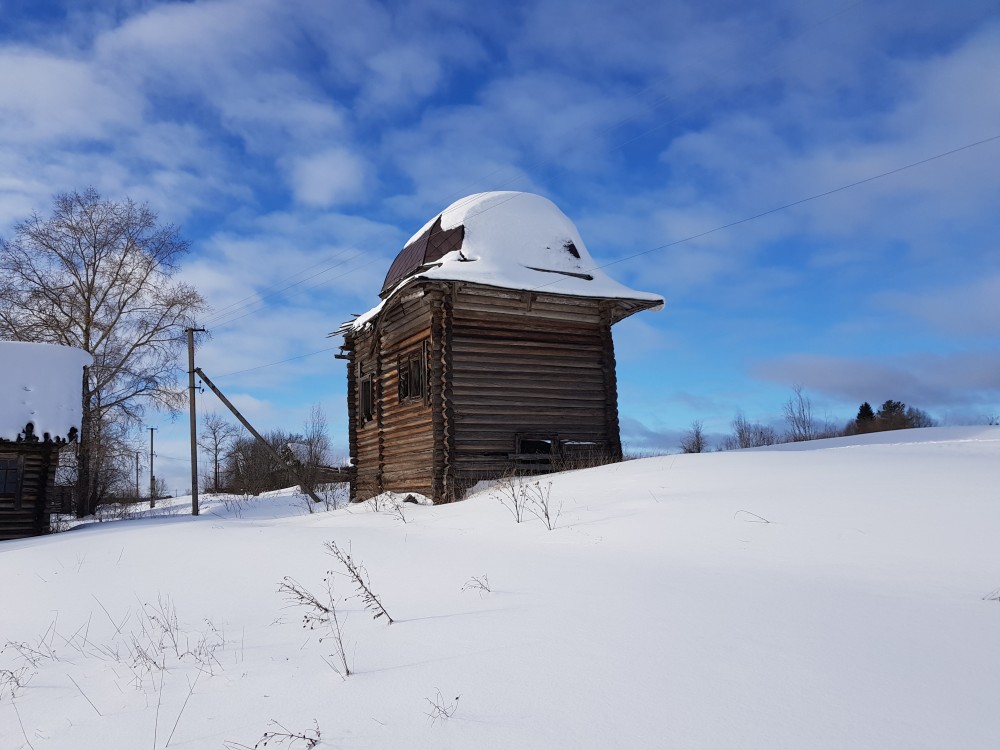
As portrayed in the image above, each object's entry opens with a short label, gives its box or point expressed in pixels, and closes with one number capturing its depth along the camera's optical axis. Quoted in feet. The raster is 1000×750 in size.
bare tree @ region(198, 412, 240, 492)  155.72
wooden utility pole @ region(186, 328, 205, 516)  79.20
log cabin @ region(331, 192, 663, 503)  47.09
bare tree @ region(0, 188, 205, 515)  79.61
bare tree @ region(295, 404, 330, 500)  130.41
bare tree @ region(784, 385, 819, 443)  97.12
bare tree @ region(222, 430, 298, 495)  114.32
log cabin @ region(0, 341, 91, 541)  60.34
